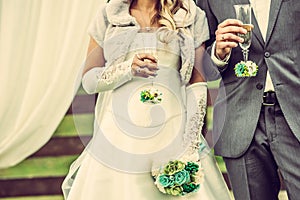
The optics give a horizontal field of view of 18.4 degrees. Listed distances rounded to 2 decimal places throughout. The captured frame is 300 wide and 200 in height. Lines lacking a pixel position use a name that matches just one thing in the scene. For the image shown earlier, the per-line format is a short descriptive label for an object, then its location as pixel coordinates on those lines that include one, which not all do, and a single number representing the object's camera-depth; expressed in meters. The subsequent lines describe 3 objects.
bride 3.18
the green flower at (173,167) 3.17
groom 2.95
